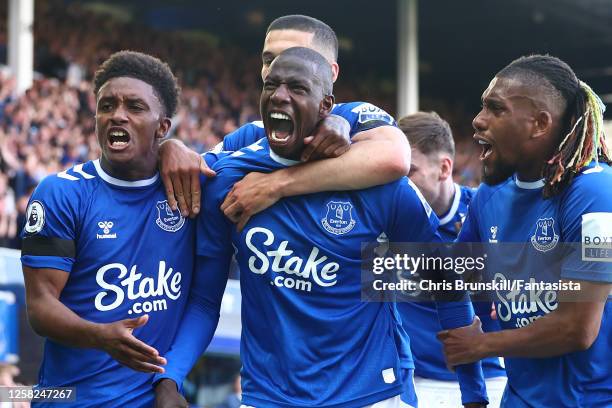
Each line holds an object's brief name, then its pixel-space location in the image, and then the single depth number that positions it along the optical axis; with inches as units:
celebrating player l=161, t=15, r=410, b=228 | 316.5
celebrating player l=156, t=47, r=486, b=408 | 311.4
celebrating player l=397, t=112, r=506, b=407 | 432.1
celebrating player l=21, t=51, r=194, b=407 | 315.9
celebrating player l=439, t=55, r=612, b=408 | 300.7
